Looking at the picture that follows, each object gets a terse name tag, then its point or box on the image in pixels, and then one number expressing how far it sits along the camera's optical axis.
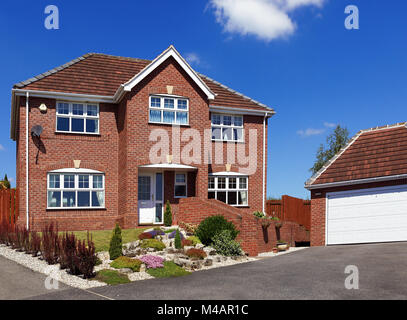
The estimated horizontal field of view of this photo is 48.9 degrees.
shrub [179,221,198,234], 20.52
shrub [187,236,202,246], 18.44
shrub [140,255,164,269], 14.52
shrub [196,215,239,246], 18.70
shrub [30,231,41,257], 16.36
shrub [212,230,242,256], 17.70
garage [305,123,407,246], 20.73
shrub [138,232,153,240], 18.88
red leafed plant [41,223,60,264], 14.77
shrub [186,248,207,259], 16.27
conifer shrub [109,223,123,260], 15.37
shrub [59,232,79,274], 13.48
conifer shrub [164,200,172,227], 22.16
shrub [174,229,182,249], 17.14
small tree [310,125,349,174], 48.03
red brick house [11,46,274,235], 22.33
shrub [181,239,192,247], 18.10
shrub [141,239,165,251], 17.16
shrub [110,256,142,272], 14.06
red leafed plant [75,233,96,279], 13.12
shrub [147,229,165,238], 19.34
